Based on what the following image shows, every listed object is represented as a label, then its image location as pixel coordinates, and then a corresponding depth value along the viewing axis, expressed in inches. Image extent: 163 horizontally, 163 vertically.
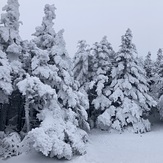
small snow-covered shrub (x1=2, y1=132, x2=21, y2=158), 490.9
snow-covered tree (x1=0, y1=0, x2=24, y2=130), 513.6
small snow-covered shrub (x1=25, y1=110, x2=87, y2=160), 439.1
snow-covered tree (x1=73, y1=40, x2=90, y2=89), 730.4
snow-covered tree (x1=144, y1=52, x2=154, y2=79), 945.1
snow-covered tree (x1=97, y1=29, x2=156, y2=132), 698.3
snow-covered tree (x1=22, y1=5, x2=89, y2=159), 464.0
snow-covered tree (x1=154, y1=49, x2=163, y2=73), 984.1
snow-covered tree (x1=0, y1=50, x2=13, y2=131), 455.9
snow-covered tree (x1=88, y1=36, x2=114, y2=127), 713.7
